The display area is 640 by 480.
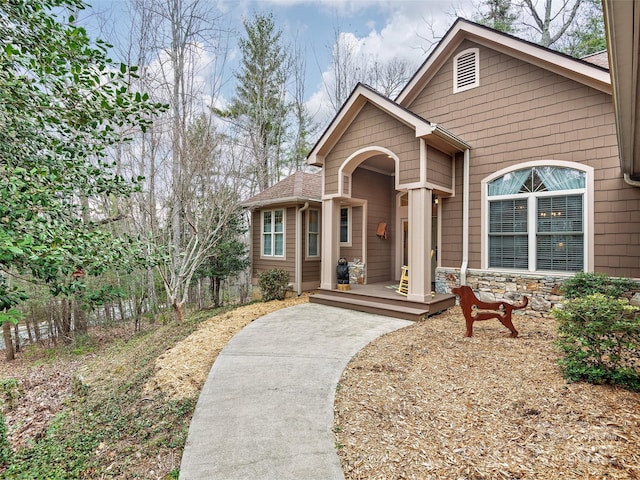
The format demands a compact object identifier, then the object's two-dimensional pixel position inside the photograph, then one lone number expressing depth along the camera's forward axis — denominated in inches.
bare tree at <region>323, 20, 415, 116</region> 632.4
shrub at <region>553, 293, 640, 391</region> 127.8
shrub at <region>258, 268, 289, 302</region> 356.5
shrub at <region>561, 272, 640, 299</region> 226.1
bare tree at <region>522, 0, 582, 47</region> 519.5
